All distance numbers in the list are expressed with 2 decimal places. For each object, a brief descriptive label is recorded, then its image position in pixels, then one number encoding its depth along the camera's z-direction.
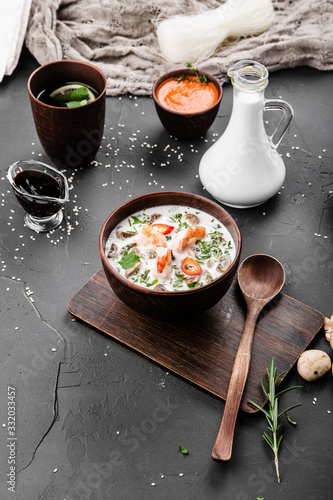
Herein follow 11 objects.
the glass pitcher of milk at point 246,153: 2.05
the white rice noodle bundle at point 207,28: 2.85
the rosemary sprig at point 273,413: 1.64
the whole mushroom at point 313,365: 1.79
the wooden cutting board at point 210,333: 1.80
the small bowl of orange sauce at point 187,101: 2.51
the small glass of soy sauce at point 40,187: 2.21
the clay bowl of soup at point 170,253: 1.72
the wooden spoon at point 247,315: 1.62
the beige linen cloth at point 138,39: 2.87
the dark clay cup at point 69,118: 2.31
